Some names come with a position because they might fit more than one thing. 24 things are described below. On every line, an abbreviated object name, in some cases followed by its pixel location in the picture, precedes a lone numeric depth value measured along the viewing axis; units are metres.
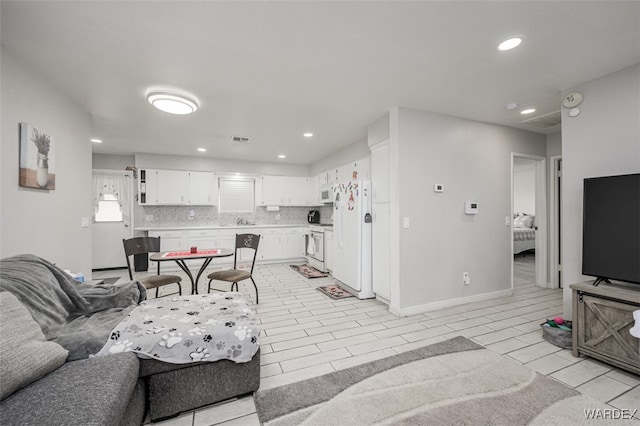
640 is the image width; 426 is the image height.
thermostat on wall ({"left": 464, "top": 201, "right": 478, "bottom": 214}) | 3.67
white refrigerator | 3.96
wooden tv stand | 2.01
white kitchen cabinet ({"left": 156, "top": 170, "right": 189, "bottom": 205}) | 5.88
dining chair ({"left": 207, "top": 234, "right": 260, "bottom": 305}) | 3.57
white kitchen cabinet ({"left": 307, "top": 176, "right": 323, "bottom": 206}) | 6.82
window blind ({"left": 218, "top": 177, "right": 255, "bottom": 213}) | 6.70
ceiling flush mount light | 2.86
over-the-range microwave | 6.00
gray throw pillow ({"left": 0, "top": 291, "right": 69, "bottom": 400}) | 1.09
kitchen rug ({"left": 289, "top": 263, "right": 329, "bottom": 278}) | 5.33
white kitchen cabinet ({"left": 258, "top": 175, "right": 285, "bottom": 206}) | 6.81
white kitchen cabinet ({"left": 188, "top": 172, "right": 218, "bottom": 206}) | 6.16
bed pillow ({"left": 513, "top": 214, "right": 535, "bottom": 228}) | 7.94
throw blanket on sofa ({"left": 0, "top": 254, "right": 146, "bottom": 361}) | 1.55
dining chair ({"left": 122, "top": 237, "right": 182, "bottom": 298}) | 3.31
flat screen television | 2.13
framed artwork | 2.20
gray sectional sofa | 1.06
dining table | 3.37
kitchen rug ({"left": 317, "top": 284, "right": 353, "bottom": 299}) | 4.02
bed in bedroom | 7.23
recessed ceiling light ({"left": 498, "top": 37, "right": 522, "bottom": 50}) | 2.01
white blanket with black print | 1.61
